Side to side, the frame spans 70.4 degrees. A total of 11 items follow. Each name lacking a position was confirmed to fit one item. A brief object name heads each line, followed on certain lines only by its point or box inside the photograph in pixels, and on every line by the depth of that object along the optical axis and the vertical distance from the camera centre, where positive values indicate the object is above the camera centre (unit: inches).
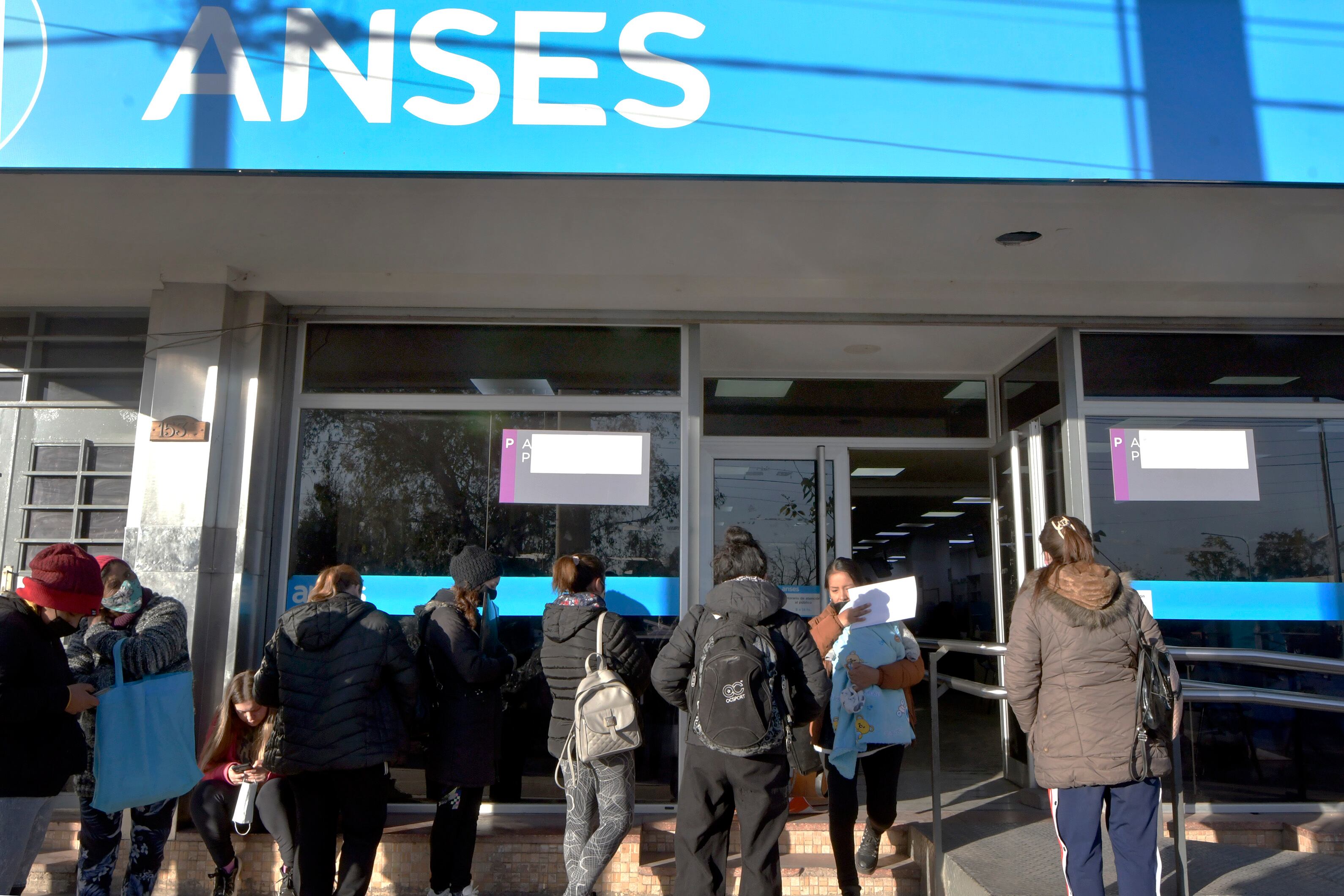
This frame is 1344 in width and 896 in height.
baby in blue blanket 159.5 -22.4
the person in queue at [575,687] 155.6 -20.6
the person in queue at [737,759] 134.7 -26.3
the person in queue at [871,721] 159.5 -26.0
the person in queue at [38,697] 121.9 -16.4
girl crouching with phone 163.0 -36.6
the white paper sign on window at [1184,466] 215.5 +24.4
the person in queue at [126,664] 147.4 -14.7
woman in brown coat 118.7 -16.6
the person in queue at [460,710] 157.6 -23.5
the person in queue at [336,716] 140.4 -21.6
